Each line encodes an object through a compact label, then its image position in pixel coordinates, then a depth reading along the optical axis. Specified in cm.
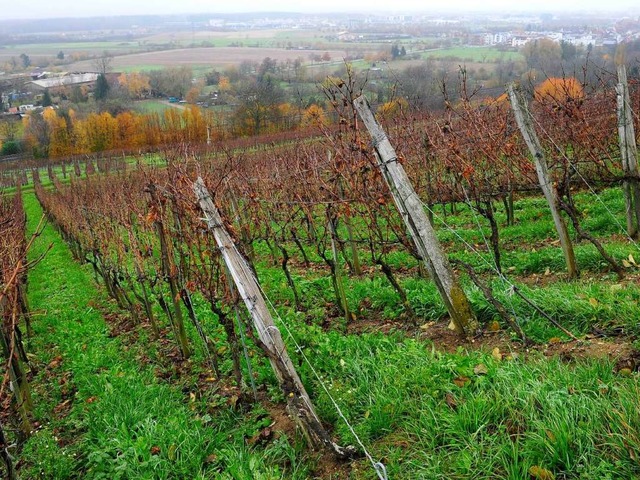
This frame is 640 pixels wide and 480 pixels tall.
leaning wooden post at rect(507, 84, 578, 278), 602
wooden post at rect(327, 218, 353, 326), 692
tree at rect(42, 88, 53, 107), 9262
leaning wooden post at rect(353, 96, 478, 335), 505
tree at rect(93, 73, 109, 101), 8662
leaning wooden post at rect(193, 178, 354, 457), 393
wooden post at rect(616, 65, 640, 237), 670
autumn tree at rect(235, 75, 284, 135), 5884
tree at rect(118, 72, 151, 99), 9350
